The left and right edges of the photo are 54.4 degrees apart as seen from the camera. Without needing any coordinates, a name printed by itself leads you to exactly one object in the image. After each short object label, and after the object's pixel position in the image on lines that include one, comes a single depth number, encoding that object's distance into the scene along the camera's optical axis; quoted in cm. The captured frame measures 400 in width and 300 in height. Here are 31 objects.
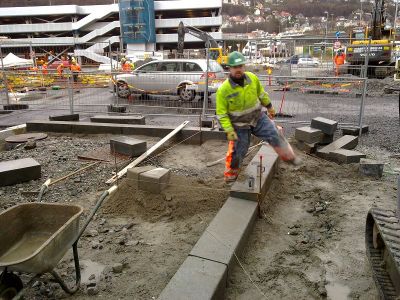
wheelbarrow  300
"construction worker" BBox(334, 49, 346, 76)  1801
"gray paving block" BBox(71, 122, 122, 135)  928
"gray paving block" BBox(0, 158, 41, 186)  602
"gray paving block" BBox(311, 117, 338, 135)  797
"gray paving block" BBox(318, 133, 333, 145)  815
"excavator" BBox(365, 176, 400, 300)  321
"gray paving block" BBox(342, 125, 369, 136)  941
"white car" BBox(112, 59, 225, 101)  1373
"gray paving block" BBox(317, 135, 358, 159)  745
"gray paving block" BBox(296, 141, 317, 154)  774
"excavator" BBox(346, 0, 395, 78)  2062
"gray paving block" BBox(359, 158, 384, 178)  645
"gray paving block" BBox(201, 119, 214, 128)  964
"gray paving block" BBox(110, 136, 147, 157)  711
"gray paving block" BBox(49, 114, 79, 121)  1052
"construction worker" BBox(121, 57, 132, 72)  2019
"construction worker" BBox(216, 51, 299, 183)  561
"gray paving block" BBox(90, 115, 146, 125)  985
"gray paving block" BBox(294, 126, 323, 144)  773
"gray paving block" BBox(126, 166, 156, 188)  563
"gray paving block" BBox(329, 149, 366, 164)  704
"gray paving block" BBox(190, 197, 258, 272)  384
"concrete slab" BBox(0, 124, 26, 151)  898
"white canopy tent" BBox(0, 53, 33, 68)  2345
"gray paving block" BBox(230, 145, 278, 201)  510
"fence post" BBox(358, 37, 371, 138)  917
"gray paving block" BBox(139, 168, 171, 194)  548
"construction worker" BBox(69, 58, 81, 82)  1638
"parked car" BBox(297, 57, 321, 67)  1734
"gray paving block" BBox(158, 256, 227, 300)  325
